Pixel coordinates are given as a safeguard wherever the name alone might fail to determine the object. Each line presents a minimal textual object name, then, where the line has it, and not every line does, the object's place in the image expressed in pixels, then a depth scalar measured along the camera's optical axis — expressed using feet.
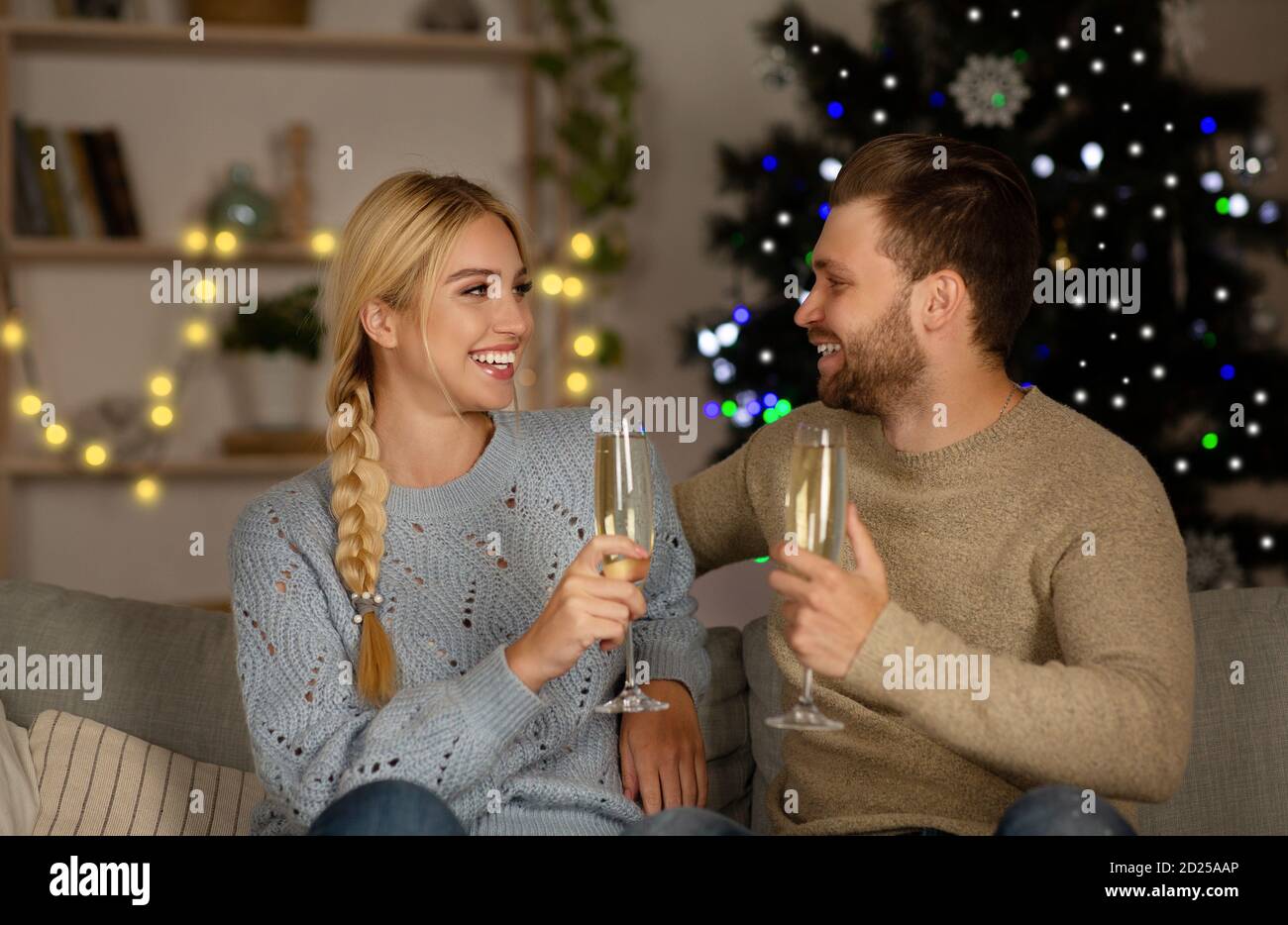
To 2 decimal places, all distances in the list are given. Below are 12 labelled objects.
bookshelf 12.07
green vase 12.28
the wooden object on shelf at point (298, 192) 12.51
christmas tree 9.72
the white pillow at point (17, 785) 5.80
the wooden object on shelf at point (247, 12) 12.12
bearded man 4.43
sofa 6.01
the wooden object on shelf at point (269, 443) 12.37
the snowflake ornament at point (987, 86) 9.62
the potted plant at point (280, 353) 12.17
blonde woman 4.91
